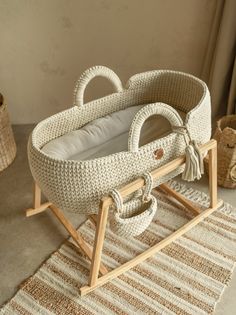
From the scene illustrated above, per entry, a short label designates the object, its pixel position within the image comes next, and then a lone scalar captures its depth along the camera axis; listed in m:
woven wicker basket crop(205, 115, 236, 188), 1.41
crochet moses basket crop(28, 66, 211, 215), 1.00
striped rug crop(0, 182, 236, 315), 1.11
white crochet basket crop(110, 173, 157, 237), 1.00
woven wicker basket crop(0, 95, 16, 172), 1.53
